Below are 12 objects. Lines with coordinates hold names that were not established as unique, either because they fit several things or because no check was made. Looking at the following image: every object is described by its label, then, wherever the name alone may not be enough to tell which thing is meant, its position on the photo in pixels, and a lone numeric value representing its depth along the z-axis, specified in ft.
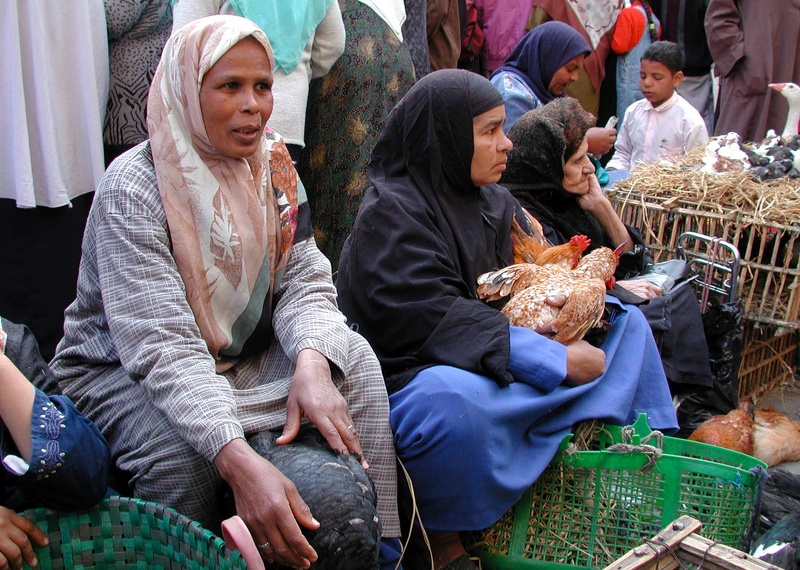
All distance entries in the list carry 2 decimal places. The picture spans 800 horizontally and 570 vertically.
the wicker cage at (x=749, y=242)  12.85
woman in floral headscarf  6.45
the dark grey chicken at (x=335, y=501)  6.31
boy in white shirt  19.47
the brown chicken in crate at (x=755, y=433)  11.05
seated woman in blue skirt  8.07
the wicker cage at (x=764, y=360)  14.19
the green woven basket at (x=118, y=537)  5.82
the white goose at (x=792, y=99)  17.04
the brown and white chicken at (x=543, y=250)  10.62
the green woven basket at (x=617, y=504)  8.39
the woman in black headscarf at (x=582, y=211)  11.78
